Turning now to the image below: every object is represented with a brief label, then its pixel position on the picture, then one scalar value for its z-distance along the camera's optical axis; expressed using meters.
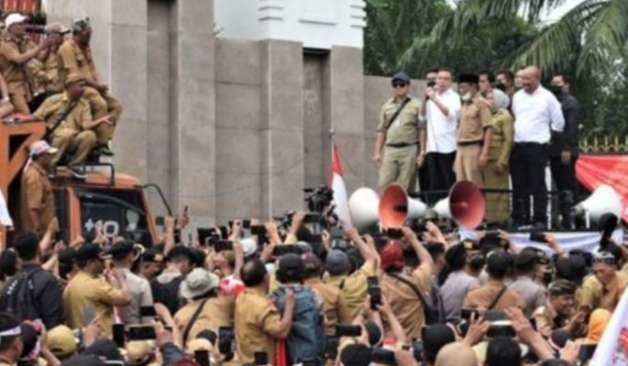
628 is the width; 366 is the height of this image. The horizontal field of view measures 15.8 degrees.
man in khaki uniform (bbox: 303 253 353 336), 15.88
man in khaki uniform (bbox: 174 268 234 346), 15.16
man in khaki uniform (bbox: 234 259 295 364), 14.66
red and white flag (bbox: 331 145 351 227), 22.02
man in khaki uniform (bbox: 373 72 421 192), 23.62
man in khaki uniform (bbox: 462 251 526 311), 15.75
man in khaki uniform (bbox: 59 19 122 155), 22.39
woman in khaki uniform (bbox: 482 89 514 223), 22.58
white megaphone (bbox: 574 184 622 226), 22.39
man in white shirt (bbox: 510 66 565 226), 22.44
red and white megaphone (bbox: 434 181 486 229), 21.53
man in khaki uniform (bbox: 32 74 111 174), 21.69
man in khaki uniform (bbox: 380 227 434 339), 15.93
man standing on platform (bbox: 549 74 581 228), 22.75
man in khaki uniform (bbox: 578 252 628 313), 15.91
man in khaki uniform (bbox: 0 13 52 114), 22.16
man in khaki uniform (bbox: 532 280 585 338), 15.15
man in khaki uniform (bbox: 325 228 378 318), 16.12
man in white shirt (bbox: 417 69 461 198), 23.16
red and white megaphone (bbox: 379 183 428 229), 21.70
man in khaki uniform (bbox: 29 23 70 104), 22.56
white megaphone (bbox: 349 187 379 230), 22.16
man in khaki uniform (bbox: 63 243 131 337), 15.95
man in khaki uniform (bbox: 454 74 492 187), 22.47
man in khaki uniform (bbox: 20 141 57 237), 20.08
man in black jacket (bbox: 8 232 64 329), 15.91
